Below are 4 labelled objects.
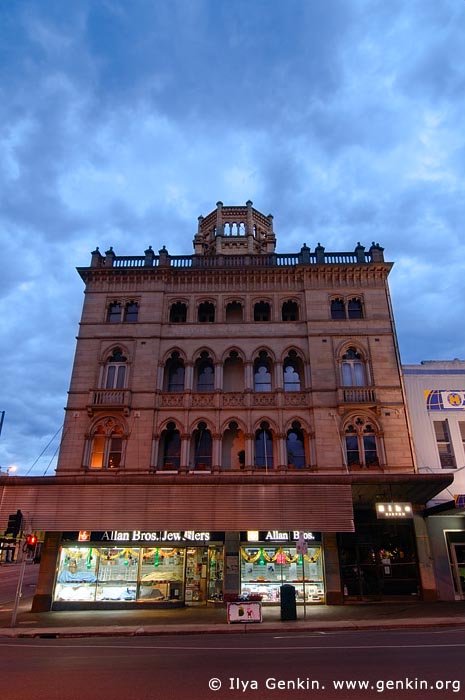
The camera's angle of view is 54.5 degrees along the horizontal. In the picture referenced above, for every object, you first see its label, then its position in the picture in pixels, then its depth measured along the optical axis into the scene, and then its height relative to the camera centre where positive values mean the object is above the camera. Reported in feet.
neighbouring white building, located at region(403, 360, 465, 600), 75.36 +19.31
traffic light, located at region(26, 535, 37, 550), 61.26 +2.18
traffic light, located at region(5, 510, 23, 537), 60.34 +4.24
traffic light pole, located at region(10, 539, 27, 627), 55.62 -1.56
